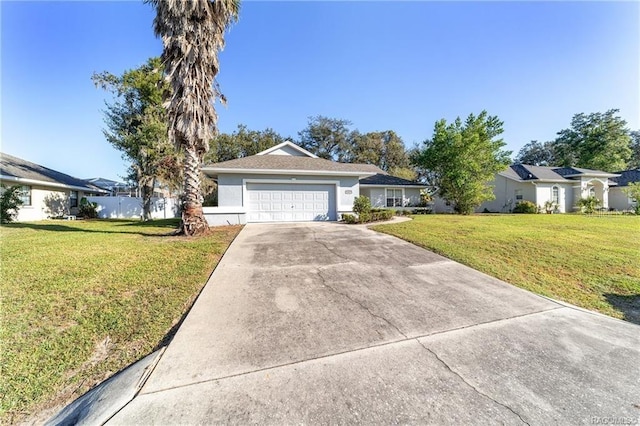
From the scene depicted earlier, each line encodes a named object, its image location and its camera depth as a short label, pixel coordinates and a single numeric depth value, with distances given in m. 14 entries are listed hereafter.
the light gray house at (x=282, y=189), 13.16
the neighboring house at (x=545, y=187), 23.16
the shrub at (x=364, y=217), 13.10
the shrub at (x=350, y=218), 13.07
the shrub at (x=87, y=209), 20.08
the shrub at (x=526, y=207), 21.20
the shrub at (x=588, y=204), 21.42
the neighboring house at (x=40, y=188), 16.09
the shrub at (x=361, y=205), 13.66
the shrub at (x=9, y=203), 13.57
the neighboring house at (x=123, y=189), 22.89
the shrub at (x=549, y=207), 22.41
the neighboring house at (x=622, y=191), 25.97
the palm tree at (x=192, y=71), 8.52
